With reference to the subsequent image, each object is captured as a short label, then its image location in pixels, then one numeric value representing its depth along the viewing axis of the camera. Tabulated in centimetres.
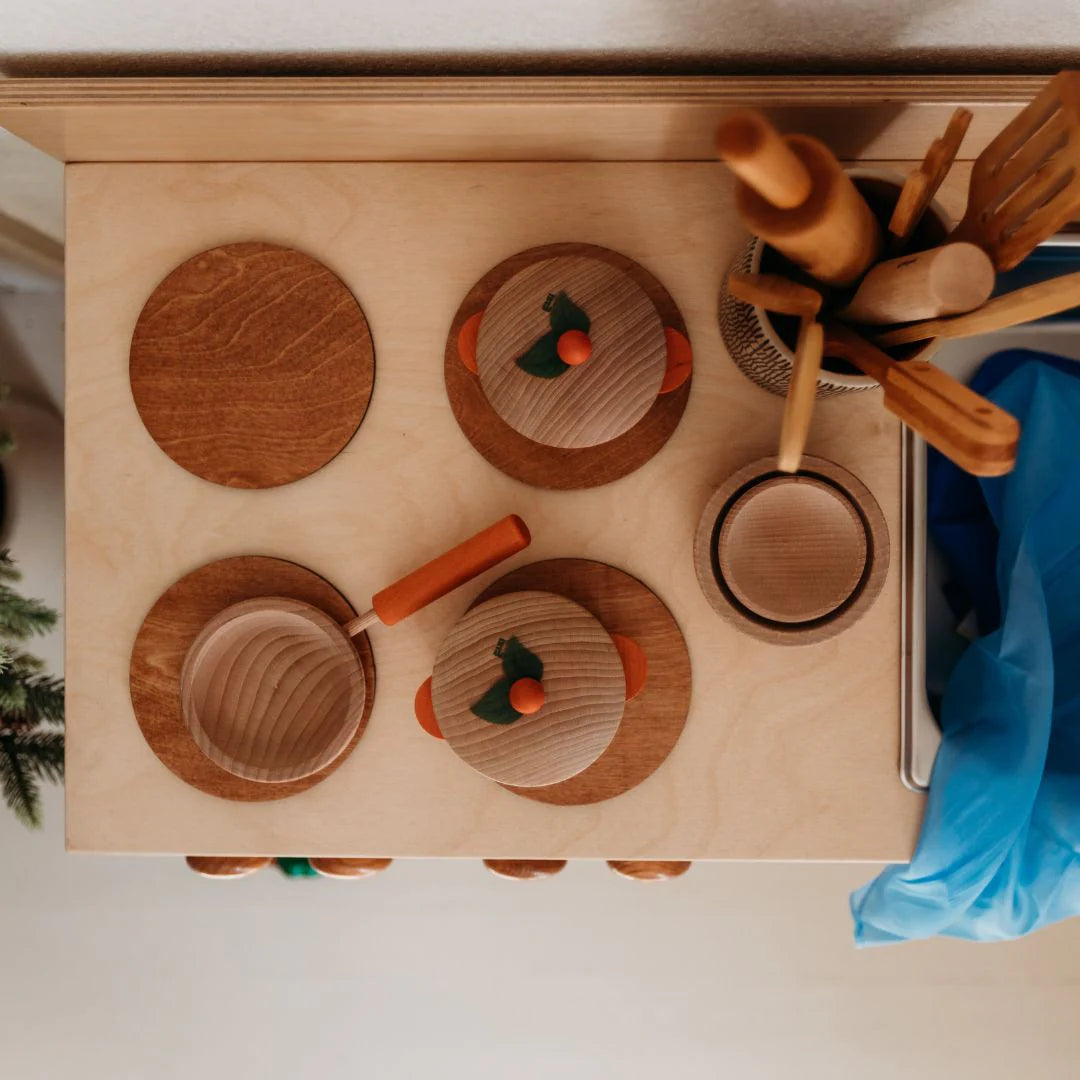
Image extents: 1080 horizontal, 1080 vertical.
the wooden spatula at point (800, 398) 43
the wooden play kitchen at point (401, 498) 64
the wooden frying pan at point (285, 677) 62
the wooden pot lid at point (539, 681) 58
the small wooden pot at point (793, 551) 60
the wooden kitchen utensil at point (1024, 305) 42
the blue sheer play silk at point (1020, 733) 64
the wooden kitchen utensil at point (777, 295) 46
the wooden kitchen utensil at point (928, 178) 45
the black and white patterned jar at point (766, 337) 52
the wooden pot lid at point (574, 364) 57
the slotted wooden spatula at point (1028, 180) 43
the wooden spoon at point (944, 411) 39
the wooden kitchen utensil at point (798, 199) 36
